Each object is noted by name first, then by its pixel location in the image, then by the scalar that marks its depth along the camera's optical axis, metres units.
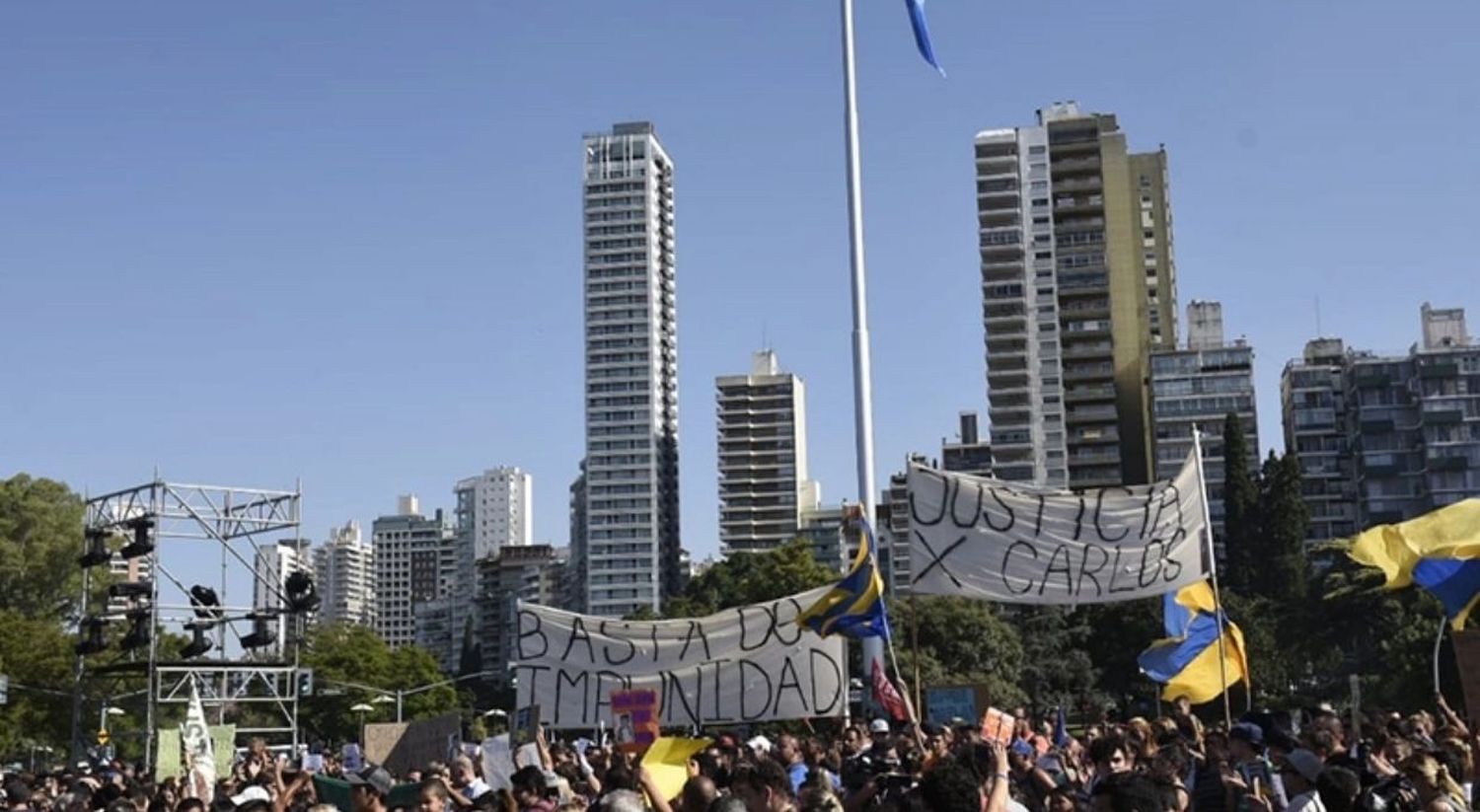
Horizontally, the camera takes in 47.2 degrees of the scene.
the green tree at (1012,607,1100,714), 77.31
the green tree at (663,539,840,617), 82.19
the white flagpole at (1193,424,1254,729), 16.91
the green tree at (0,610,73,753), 61.94
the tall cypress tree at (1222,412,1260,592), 91.19
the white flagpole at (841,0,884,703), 24.88
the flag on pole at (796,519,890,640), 17.39
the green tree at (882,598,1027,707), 73.56
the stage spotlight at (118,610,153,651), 33.94
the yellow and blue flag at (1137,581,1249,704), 18.94
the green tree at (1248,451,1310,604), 88.78
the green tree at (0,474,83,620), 71.88
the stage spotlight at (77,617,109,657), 34.16
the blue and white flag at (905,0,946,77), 28.12
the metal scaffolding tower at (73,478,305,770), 33.97
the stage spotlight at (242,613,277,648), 33.62
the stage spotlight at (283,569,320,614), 33.59
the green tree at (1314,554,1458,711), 58.66
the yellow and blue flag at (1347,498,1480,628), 14.93
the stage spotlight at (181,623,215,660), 34.56
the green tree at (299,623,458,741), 87.50
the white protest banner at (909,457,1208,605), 18.69
